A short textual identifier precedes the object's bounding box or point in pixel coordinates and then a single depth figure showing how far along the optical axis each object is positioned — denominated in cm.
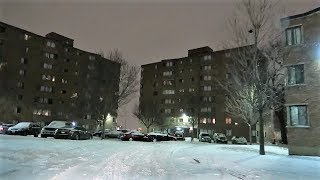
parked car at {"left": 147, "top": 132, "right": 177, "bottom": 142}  2973
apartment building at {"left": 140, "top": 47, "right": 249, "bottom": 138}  5626
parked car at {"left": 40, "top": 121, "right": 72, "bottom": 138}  2246
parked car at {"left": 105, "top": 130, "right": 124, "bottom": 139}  3384
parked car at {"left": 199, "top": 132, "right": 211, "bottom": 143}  3817
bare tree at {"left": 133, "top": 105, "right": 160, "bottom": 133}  6077
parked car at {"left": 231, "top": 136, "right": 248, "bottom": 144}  3829
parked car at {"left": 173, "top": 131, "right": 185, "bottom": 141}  3799
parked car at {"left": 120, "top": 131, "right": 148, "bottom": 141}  2846
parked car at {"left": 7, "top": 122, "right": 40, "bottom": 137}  2464
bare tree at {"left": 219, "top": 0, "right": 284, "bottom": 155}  1590
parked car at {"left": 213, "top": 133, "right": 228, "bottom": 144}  3962
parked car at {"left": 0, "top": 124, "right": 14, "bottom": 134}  2642
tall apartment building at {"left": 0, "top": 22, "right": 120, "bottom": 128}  4916
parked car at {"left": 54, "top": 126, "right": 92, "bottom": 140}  2173
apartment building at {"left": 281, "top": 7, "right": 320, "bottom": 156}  1603
